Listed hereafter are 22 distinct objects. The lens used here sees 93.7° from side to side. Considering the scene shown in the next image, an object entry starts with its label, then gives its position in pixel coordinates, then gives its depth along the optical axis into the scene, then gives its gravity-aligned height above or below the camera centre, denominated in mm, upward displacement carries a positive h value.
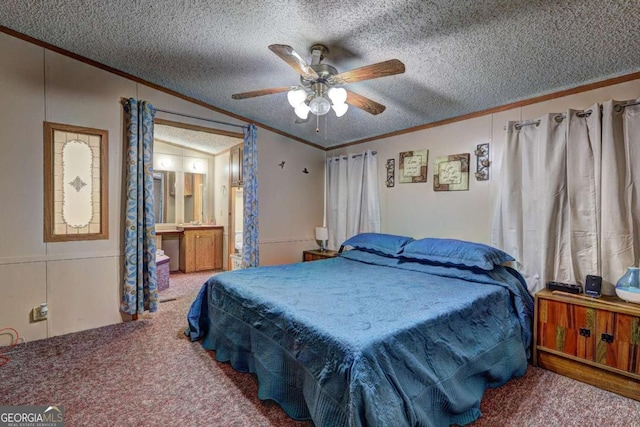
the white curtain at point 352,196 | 4219 +196
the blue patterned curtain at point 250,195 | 4055 +184
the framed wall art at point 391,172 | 4008 +499
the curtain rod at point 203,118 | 3462 +1116
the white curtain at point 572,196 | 2219 +115
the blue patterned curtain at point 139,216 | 3121 -85
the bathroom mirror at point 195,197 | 6203 +232
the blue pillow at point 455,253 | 2604 -409
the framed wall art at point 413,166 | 3652 +552
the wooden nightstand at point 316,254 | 4383 -677
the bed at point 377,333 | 1372 -726
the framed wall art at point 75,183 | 2824 +242
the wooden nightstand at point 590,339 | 1962 -914
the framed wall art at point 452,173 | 3273 +415
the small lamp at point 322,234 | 4762 -399
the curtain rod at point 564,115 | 2221 +783
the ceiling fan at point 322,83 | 1876 +889
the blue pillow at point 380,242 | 3422 -403
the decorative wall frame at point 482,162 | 3092 +498
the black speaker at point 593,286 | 2205 -560
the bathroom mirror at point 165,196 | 5816 +237
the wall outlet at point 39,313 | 2754 -974
